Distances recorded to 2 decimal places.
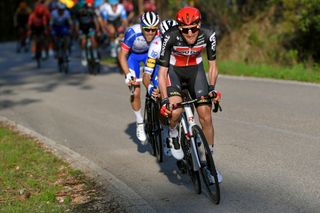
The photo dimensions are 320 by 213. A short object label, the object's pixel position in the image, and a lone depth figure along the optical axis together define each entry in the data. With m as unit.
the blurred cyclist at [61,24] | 20.50
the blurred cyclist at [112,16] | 20.40
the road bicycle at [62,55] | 20.59
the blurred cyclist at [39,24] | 23.00
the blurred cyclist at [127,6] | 24.84
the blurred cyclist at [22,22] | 30.38
